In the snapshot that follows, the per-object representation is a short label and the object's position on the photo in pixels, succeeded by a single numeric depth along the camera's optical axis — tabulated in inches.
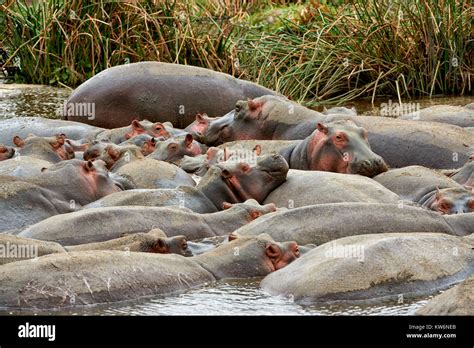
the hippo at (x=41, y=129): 754.5
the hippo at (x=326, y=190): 559.0
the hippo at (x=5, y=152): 656.0
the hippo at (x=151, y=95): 842.0
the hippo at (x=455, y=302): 358.7
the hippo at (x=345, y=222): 496.4
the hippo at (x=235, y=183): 568.7
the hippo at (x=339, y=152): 630.5
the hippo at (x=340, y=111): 756.3
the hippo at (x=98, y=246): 443.2
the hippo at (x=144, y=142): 699.8
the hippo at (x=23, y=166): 597.3
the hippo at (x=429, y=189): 552.3
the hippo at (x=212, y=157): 642.6
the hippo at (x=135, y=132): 740.5
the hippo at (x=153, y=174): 602.8
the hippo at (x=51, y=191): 533.8
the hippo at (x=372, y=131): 694.3
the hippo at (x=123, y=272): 413.7
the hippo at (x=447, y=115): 766.0
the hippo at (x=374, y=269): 429.8
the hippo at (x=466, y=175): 612.8
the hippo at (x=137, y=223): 490.3
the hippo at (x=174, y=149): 682.1
